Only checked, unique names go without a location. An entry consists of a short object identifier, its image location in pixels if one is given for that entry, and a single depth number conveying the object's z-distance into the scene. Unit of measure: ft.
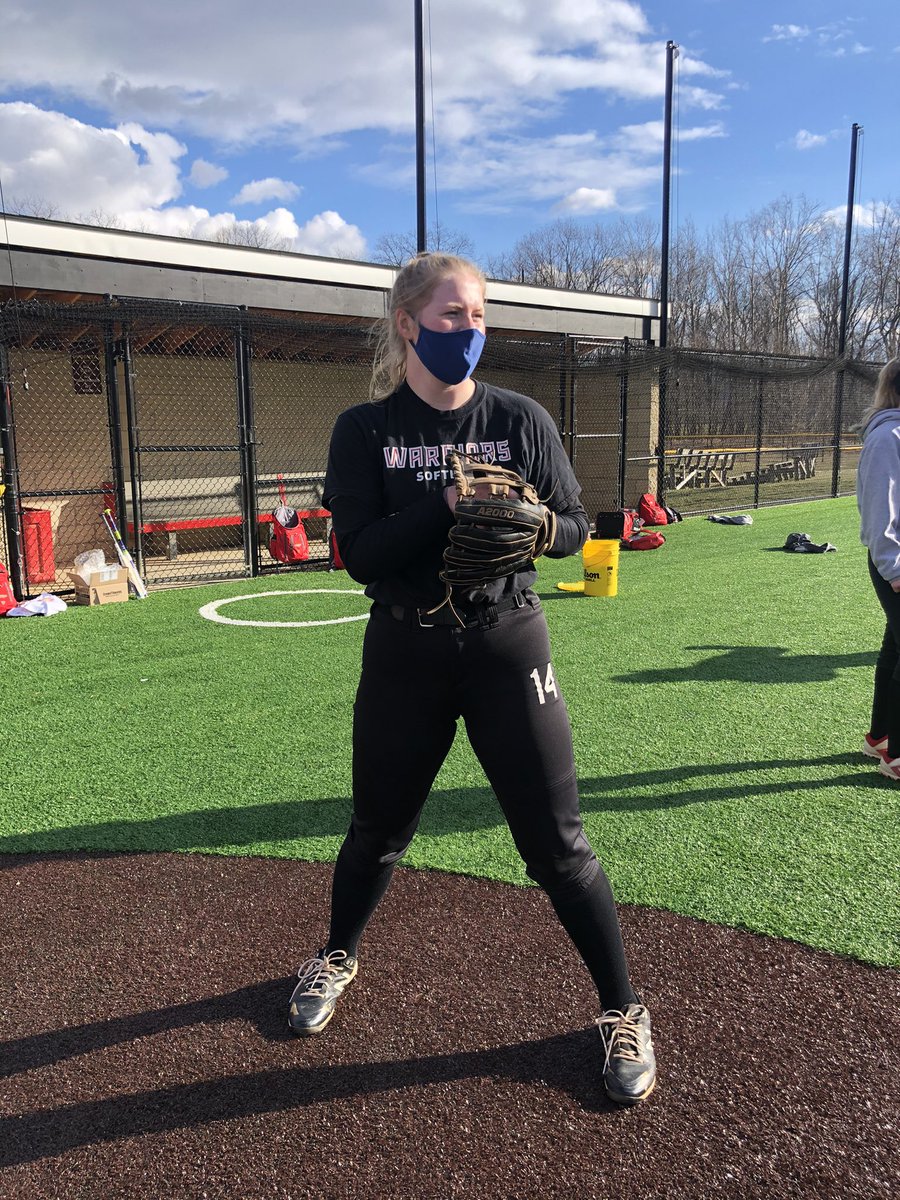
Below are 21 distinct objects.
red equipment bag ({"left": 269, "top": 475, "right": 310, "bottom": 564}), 35.83
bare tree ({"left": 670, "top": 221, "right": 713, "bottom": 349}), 130.21
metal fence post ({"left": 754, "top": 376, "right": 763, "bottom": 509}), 52.90
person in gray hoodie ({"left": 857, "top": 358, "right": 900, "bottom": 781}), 12.05
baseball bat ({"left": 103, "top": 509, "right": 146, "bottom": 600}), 29.14
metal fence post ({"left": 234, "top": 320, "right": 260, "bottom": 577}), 31.96
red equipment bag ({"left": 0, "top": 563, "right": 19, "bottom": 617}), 26.61
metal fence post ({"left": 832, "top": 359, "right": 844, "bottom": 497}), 60.29
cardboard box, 27.99
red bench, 41.64
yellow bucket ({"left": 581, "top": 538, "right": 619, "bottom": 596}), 26.94
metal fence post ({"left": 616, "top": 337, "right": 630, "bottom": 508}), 44.04
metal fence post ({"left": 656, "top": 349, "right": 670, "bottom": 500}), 47.57
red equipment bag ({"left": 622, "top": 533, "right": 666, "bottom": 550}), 38.68
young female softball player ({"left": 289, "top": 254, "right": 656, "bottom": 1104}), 6.83
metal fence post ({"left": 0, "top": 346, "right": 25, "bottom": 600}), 27.09
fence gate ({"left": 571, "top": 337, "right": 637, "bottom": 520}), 44.29
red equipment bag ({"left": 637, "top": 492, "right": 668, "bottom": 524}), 45.70
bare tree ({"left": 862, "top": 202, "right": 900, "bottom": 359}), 130.62
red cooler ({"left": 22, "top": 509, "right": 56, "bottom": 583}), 34.81
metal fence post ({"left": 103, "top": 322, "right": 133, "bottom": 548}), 29.25
